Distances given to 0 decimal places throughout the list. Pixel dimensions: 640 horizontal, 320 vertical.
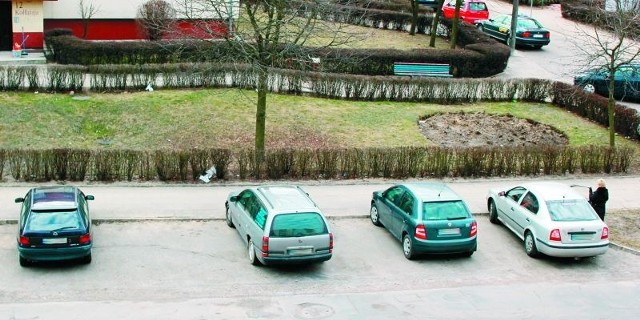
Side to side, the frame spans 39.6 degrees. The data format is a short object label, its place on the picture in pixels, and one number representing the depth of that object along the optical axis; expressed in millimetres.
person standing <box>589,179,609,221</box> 19875
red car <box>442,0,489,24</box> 45188
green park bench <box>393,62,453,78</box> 33688
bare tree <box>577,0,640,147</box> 25719
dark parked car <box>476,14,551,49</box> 40781
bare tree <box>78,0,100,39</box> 36688
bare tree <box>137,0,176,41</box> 35125
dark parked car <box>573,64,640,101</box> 31266
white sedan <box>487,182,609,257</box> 17781
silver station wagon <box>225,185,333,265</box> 16359
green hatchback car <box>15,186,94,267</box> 15938
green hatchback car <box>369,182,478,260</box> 17562
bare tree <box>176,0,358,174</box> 22844
